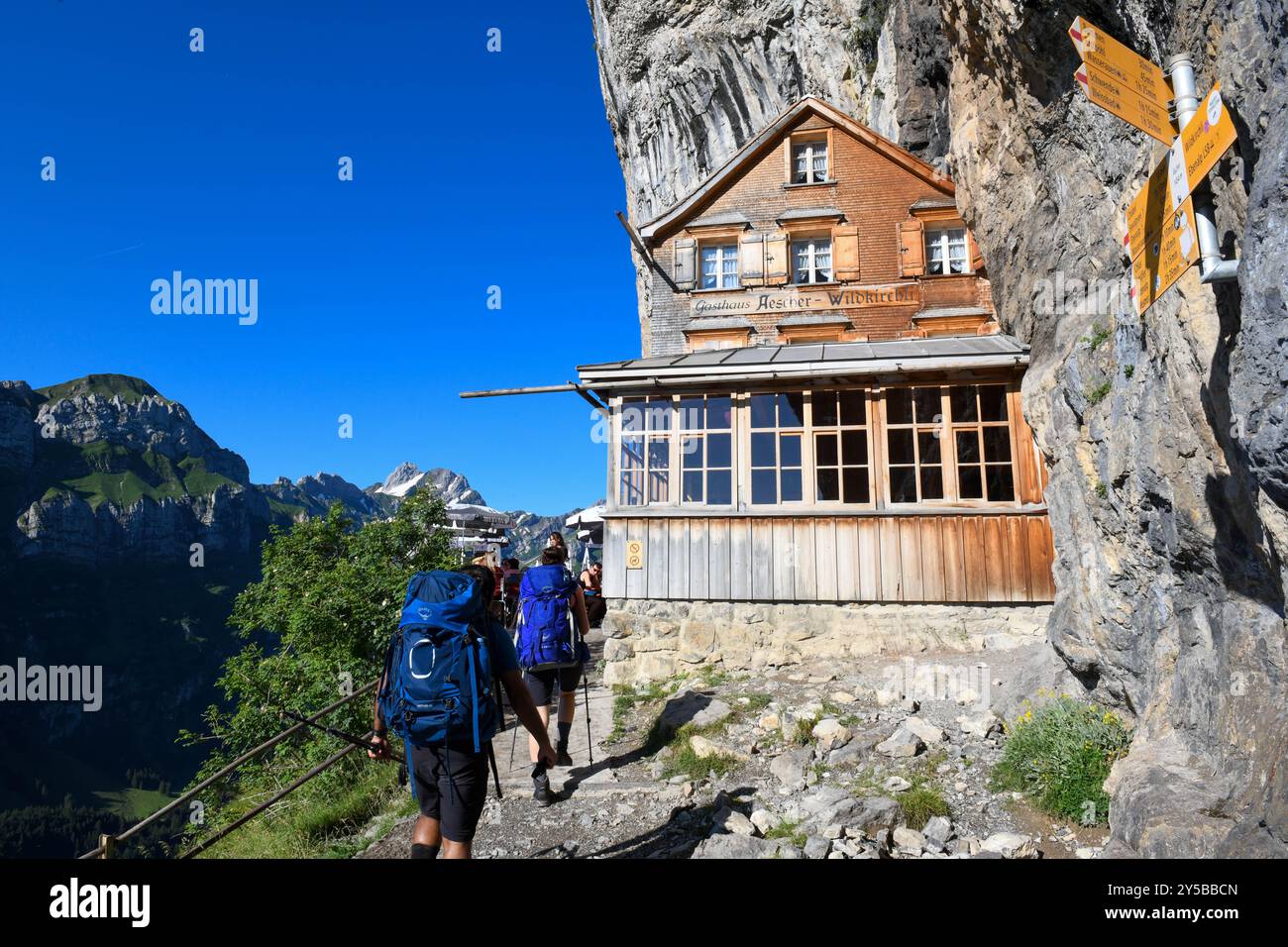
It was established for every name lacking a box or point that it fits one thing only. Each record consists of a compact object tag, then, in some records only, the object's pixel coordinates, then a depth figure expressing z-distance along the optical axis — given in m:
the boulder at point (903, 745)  6.68
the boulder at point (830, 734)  7.17
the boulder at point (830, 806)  5.27
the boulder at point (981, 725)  7.05
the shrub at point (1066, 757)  5.26
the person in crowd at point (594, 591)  15.17
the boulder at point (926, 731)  6.96
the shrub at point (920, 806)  5.34
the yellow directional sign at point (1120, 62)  4.08
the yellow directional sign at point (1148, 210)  4.28
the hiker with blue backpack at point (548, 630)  6.29
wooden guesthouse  10.42
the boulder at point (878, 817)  5.12
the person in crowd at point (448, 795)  3.67
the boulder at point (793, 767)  6.36
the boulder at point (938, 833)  4.96
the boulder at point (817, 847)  4.63
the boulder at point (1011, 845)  4.72
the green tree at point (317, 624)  12.84
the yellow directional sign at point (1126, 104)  4.19
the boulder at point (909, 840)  4.93
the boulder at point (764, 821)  5.38
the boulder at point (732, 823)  5.24
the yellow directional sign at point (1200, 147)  3.70
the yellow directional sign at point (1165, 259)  3.96
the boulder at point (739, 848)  4.70
